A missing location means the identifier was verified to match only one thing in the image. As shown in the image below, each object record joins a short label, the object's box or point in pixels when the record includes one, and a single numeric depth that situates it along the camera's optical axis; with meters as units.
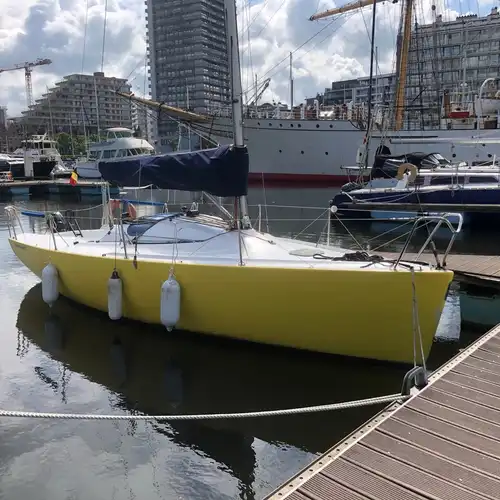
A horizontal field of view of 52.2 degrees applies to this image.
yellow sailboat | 6.36
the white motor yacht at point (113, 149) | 42.75
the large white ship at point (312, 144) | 34.50
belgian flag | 13.90
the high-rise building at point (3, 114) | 136.95
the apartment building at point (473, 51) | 75.38
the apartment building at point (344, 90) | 112.48
